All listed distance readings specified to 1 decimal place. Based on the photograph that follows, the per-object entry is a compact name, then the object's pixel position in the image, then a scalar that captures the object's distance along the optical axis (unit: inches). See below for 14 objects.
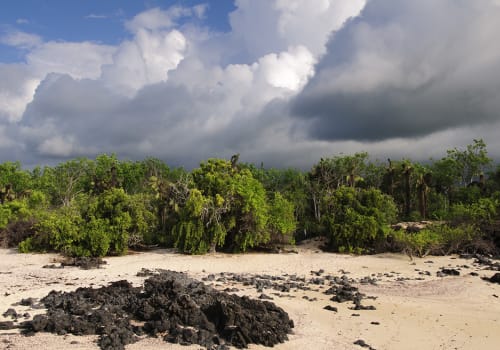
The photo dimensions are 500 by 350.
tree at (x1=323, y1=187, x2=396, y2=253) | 1184.8
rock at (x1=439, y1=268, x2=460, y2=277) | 871.3
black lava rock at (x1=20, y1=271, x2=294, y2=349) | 433.7
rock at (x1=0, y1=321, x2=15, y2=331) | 448.1
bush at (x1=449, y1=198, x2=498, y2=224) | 1207.6
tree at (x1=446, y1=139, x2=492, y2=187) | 2048.5
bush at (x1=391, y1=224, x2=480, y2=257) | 1099.3
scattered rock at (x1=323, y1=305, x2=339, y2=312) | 565.8
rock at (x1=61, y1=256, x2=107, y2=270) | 881.3
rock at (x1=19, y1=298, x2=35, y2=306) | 546.3
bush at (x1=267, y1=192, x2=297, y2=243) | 1173.1
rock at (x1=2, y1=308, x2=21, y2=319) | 490.9
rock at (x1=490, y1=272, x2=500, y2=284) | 788.8
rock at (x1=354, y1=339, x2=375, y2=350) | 434.0
